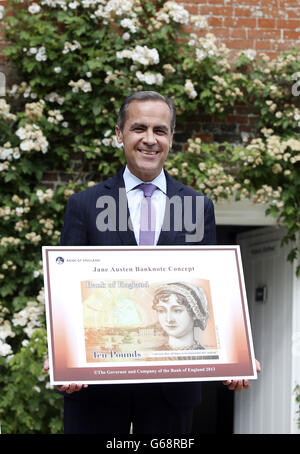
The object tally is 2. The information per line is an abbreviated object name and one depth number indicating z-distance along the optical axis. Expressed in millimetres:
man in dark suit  2543
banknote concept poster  2434
